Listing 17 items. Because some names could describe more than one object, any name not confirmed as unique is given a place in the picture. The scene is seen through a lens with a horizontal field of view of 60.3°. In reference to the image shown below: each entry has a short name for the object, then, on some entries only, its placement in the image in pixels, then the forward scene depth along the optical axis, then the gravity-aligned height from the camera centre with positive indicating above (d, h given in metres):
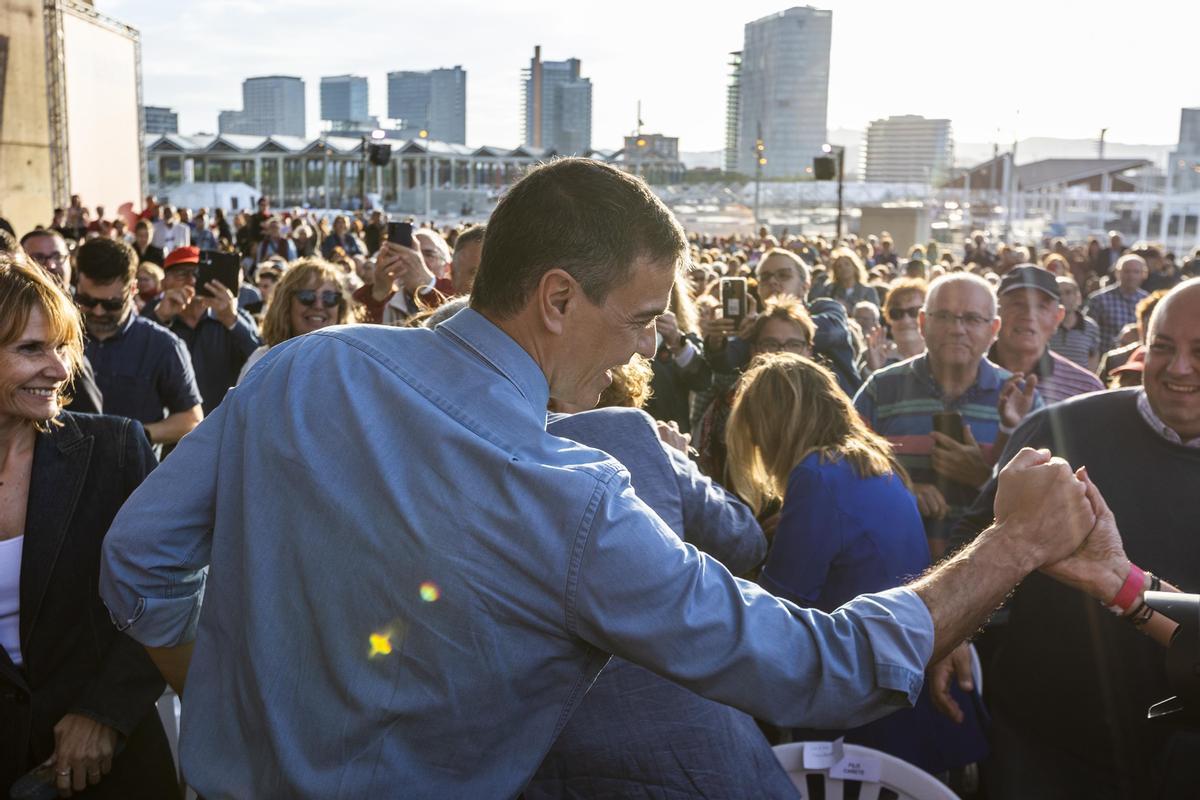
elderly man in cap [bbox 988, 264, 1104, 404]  5.42 -0.46
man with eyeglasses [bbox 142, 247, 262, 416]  5.98 -0.67
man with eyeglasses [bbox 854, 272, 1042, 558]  4.39 -0.70
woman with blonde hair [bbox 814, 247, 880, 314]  10.16 -0.50
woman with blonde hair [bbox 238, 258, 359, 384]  5.02 -0.41
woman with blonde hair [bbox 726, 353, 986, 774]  3.13 -0.95
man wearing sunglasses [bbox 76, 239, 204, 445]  4.52 -0.62
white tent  50.84 +0.93
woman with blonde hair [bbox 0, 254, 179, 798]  2.44 -0.88
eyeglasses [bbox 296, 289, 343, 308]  5.01 -0.38
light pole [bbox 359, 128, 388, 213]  22.77 +1.58
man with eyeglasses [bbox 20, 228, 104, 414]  6.57 -0.26
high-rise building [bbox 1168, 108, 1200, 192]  56.38 +4.95
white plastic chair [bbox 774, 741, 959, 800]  2.73 -1.45
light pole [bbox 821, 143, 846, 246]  25.36 +1.78
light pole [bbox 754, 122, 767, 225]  39.84 +3.06
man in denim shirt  1.44 -0.50
